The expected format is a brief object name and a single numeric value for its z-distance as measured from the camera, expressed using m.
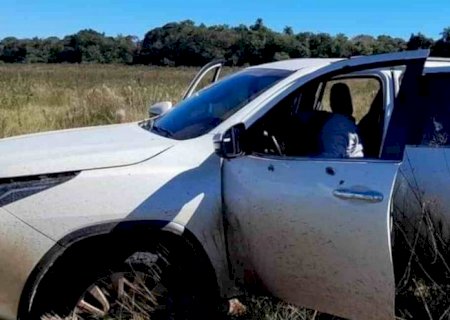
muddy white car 3.45
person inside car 4.01
